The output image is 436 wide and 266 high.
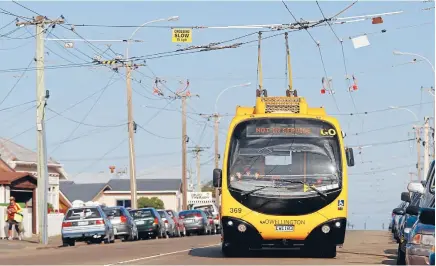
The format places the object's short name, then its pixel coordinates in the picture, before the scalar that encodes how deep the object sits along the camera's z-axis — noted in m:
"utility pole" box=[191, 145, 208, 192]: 104.76
